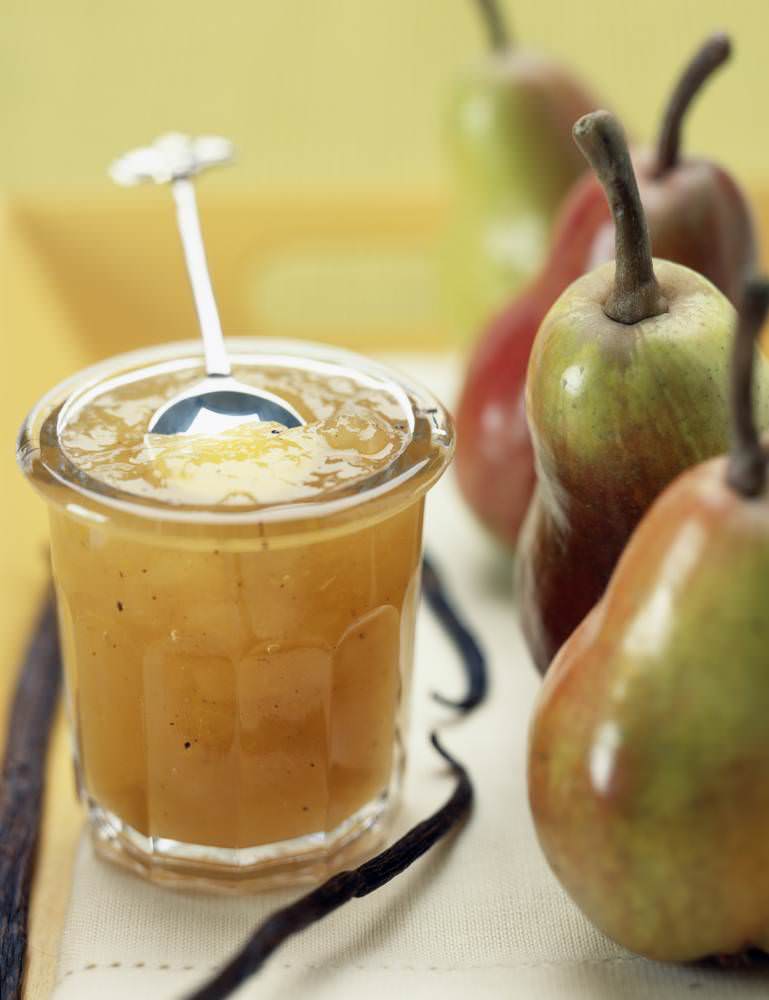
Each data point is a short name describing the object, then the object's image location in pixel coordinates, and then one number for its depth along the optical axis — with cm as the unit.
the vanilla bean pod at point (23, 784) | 41
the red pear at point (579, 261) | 48
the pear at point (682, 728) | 35
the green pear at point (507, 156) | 61
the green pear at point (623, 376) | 39
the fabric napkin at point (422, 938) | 39
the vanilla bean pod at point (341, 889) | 37
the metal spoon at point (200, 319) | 43
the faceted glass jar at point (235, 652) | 39
